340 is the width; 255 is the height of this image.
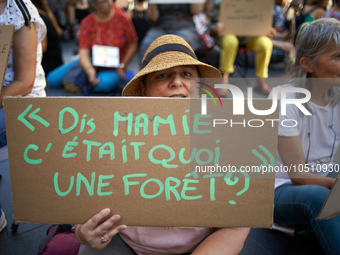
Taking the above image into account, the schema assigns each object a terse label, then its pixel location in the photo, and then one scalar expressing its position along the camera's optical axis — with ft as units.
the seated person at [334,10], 11.30
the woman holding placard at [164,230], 3.21
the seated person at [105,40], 12.66
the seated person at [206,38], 13.25
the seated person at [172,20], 12.41
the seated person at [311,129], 4.64
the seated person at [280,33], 13.87
